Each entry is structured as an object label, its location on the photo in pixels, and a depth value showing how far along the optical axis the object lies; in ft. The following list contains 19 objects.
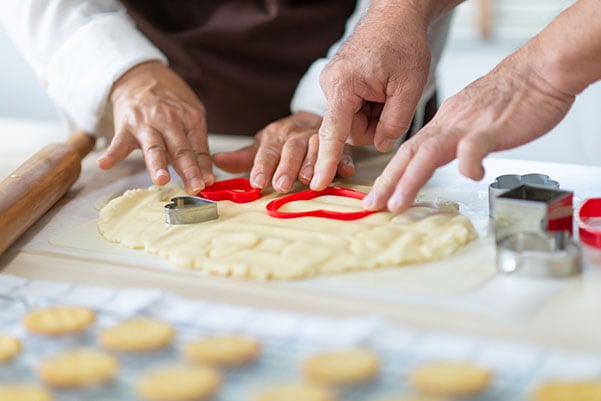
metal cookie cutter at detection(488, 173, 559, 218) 3.79
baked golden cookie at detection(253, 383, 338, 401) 2.81
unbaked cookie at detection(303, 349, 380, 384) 2.86
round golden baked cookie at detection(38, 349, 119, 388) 2.91
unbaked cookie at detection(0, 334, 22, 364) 3.04
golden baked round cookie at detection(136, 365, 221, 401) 2.84
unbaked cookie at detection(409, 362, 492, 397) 2.79
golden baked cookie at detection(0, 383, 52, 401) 2.87
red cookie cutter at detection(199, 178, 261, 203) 4.06
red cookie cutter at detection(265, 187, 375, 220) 3.77
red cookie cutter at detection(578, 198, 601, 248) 3.49
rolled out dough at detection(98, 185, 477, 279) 3.44
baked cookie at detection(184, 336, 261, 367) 2.96
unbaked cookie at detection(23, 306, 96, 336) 3.14
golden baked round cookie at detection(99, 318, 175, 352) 3.04
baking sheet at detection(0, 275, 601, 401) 2.86
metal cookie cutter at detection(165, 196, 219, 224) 3.81
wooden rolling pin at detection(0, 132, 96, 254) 3.76
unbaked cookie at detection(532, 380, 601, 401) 2.74
